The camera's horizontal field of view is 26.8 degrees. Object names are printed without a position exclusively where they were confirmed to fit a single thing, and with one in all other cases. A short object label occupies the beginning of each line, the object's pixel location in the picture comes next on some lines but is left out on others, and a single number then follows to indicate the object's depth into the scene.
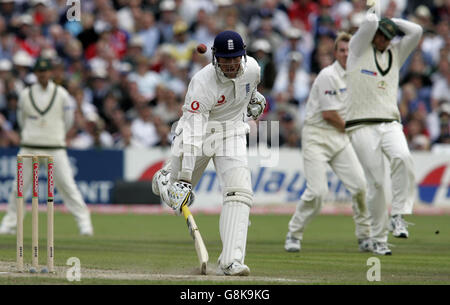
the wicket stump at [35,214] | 7.80
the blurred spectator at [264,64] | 18.81
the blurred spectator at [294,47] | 19.75
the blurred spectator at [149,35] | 20.36
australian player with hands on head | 10.35
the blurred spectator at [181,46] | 19.80
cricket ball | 8.00
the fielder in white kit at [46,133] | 13.46
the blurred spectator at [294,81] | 19.11
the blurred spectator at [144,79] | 19.22
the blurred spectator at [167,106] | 18.67
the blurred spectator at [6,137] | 17.81
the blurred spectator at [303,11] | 20.95
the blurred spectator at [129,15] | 20.36
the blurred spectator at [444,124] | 18.58
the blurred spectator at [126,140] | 18.20
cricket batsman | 8.20
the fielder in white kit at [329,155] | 11.08
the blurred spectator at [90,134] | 18.08
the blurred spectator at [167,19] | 20.28
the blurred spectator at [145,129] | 18.48
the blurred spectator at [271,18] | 20.19
